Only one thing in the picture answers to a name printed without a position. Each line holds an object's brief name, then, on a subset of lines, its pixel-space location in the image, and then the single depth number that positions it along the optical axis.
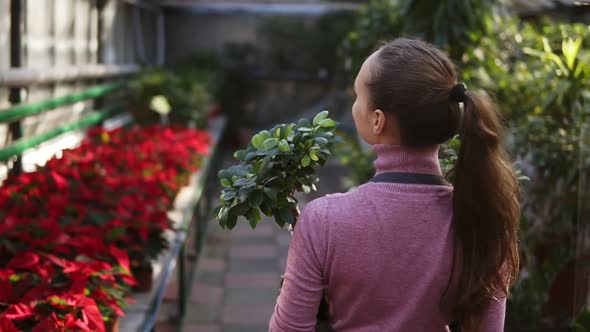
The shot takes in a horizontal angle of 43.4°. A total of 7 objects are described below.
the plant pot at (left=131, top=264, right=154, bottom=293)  2.79
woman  1.34
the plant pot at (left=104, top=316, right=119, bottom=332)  2.12
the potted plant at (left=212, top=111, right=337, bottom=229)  1.44
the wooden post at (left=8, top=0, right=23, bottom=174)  4.30
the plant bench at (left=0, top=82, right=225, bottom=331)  2.62
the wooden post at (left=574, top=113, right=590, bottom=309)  2.53
